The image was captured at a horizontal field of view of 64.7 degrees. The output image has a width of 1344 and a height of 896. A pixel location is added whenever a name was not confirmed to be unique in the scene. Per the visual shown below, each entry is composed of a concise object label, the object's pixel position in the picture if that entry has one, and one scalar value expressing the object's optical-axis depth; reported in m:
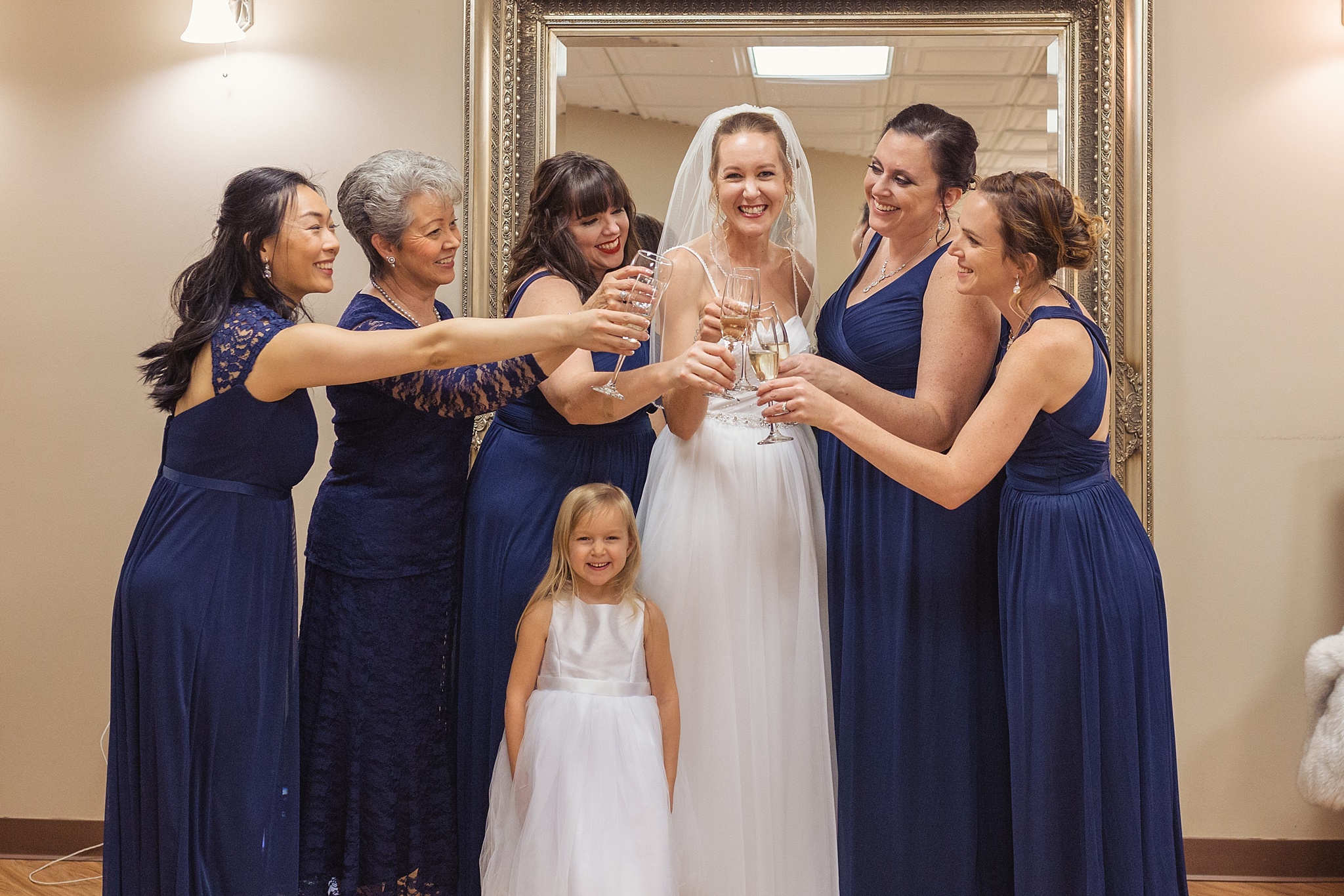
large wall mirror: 3.10
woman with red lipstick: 2.34
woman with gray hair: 2.21
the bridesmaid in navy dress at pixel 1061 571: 1.96
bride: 2.17
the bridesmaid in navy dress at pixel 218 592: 1.97
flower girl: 2.07
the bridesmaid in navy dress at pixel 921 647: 2.18
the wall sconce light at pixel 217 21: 3.23
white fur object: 2.82
